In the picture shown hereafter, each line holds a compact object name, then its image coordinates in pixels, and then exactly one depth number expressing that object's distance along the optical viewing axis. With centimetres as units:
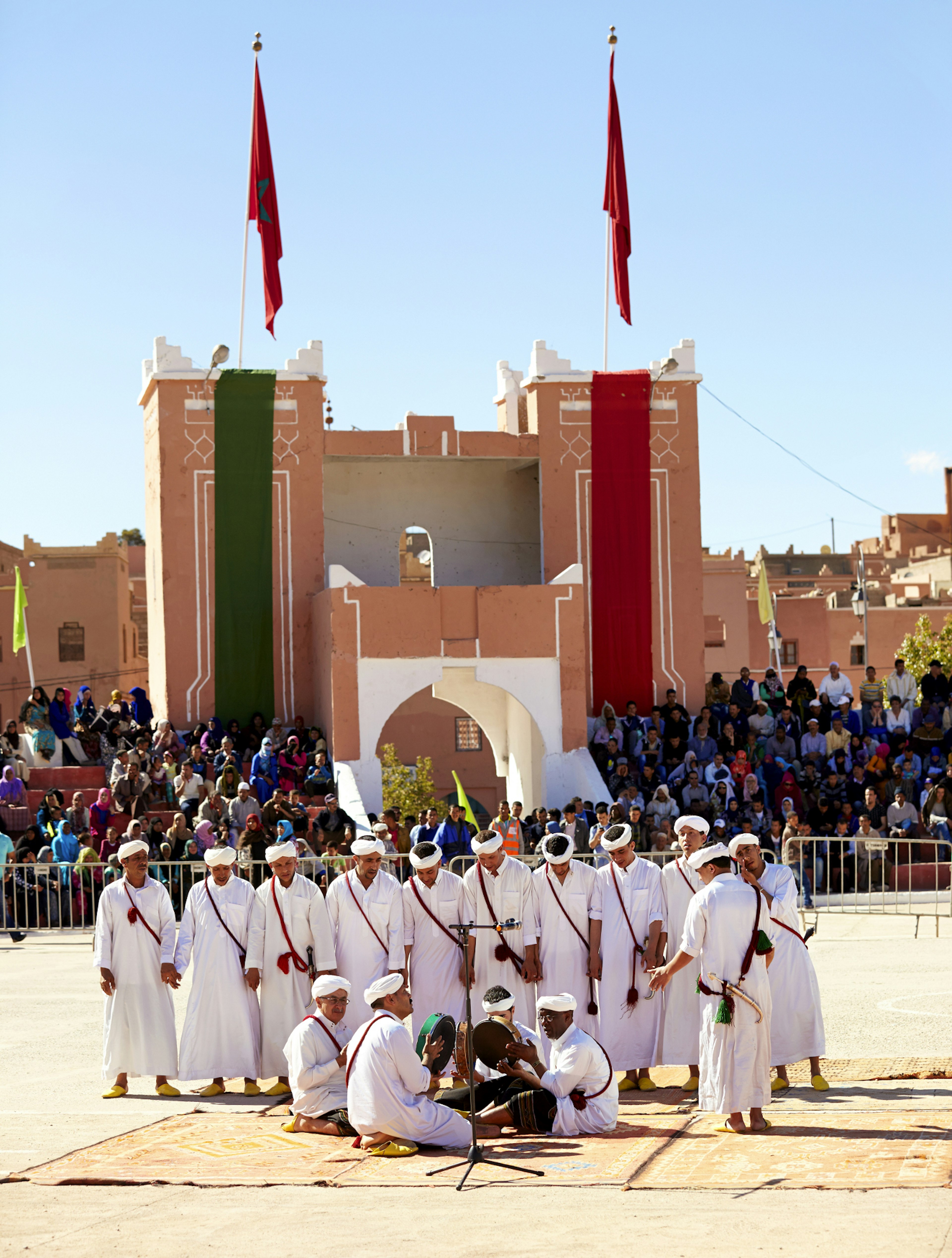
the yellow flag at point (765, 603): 3981
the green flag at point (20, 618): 3175
